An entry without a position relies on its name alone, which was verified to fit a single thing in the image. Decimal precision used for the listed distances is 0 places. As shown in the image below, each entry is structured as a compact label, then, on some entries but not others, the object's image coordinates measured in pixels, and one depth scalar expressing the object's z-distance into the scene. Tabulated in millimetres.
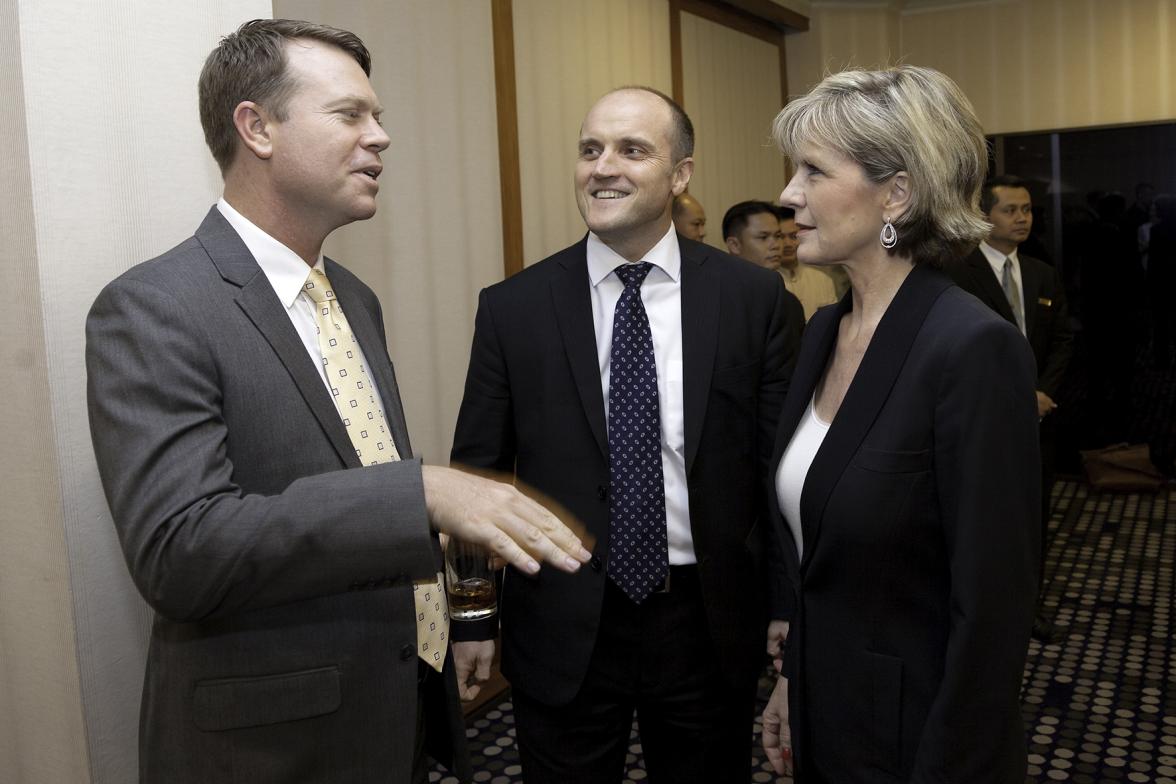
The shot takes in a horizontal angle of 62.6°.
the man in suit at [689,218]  4629
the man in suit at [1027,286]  4223
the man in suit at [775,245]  4559
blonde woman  1343
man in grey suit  1160
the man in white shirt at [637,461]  1885
